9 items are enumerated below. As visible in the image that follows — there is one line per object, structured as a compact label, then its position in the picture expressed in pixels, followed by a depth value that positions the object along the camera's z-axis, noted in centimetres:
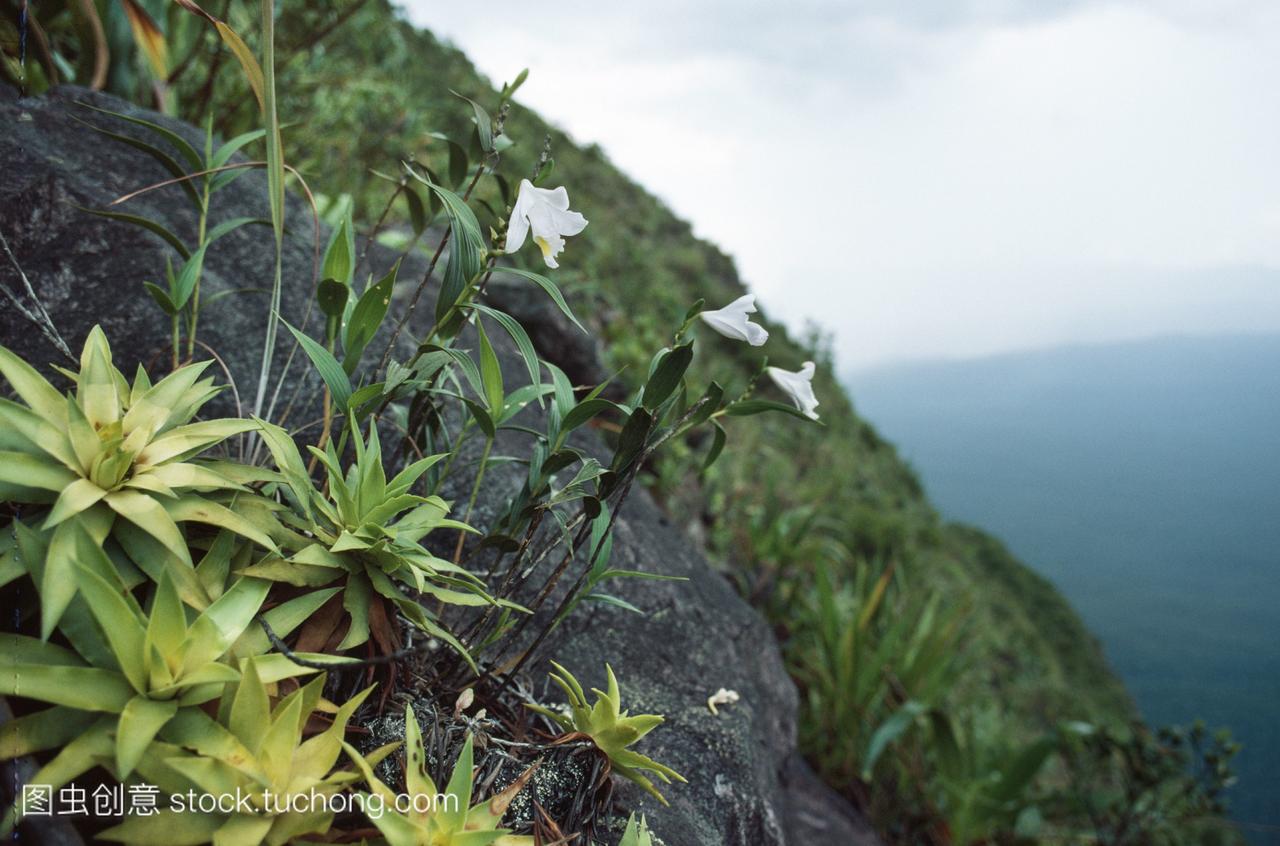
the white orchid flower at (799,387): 107
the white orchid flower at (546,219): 95
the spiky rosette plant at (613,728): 99
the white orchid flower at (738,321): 104
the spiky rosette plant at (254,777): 67
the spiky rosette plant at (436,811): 74
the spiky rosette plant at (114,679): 66
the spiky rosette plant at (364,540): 91
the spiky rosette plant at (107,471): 75
